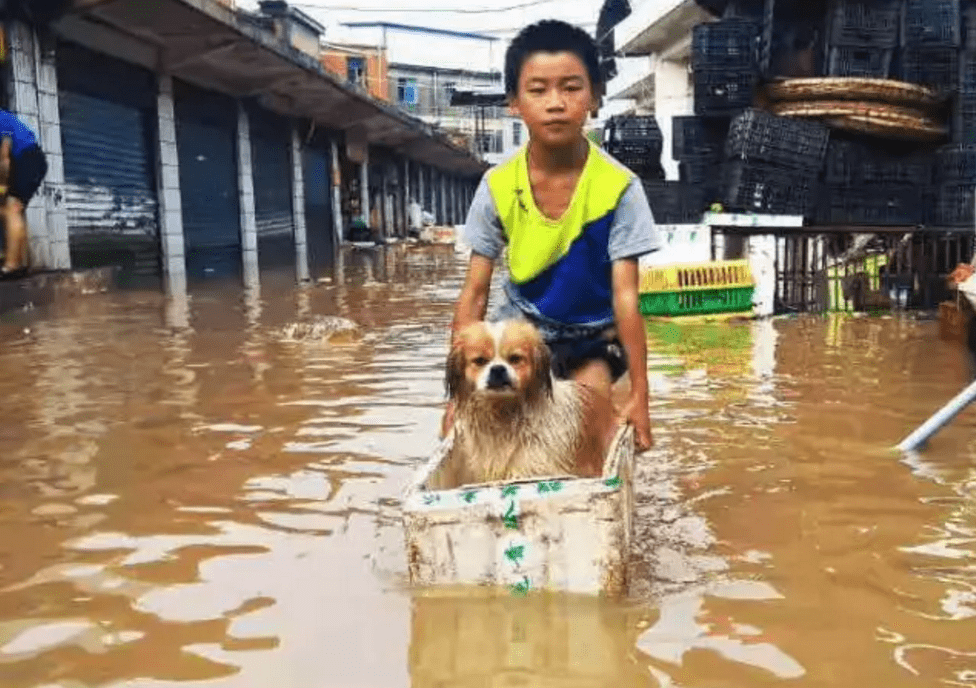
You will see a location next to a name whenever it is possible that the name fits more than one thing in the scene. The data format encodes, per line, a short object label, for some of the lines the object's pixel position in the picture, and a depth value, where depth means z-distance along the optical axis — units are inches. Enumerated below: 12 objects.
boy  136.5
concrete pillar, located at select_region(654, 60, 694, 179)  978.7
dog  126.5
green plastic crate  419.2
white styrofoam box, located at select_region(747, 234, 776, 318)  422.9
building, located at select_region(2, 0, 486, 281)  529.3
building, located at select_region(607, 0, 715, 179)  888.9
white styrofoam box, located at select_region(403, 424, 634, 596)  112.9
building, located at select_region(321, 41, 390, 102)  2015.3
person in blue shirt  418.9
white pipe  185.5
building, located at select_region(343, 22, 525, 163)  2362.2
